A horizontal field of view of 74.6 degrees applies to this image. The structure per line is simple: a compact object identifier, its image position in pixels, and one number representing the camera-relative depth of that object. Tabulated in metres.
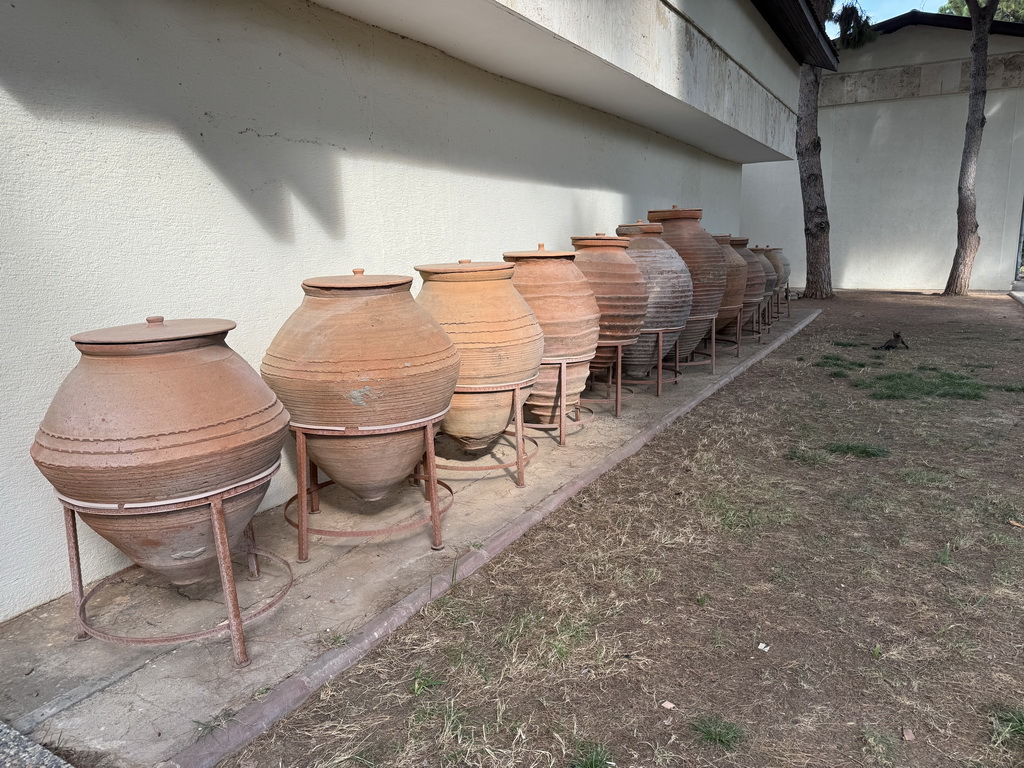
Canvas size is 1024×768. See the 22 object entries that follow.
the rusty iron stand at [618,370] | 5.20
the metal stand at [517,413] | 3.64
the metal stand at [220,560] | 2.12
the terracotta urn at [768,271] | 9.20
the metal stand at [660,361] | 5.84
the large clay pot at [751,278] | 8.29
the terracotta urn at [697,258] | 6.54
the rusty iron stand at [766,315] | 10.10
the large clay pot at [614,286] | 5.09
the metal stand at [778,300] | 11.27
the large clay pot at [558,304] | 4.39
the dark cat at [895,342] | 8.34
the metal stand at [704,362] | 6.59
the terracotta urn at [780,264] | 10.30
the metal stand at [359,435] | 2.83
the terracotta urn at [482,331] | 3.59
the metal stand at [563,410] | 4.45
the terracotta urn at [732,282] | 7.54
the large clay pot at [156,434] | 2.05
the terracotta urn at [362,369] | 2.75
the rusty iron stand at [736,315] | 7.82
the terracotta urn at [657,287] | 5.75
